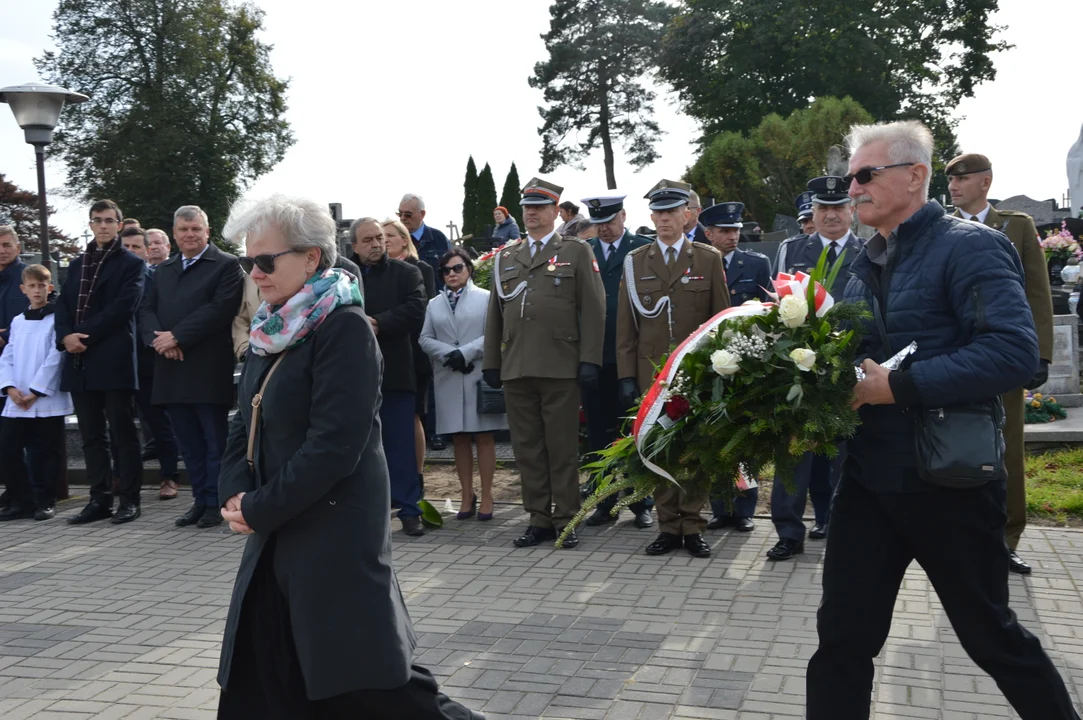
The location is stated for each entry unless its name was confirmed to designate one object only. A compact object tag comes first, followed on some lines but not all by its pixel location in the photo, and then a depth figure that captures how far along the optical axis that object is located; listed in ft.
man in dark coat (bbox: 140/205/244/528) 27.86
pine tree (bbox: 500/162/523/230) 139.13
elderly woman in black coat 10.92
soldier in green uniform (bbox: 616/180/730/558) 24.67
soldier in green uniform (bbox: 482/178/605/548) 25.34
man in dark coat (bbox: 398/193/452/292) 35.94
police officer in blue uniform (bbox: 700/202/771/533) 25.79
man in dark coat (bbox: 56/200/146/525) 29.19
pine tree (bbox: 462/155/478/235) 147.64
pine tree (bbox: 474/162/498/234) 144.56
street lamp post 39.55
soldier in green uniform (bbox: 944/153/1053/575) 20.56
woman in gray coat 27.71
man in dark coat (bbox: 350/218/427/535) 26.73
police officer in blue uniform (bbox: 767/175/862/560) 23.02
